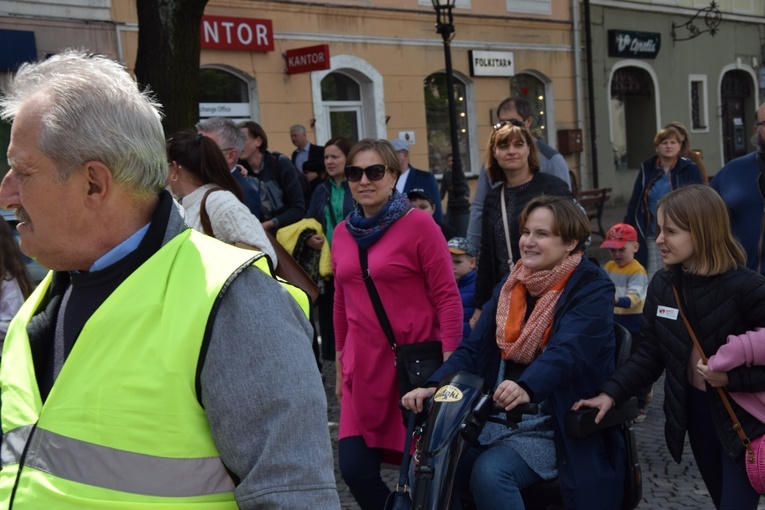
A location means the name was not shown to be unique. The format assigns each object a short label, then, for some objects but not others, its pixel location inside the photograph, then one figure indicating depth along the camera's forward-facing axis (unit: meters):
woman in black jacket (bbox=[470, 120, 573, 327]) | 4.96
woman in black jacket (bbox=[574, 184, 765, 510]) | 3.51
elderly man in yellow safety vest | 1.58
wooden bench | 15.99
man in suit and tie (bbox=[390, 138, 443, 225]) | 8.01
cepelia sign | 22.09
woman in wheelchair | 3.32
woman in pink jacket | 4.09
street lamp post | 13.32
